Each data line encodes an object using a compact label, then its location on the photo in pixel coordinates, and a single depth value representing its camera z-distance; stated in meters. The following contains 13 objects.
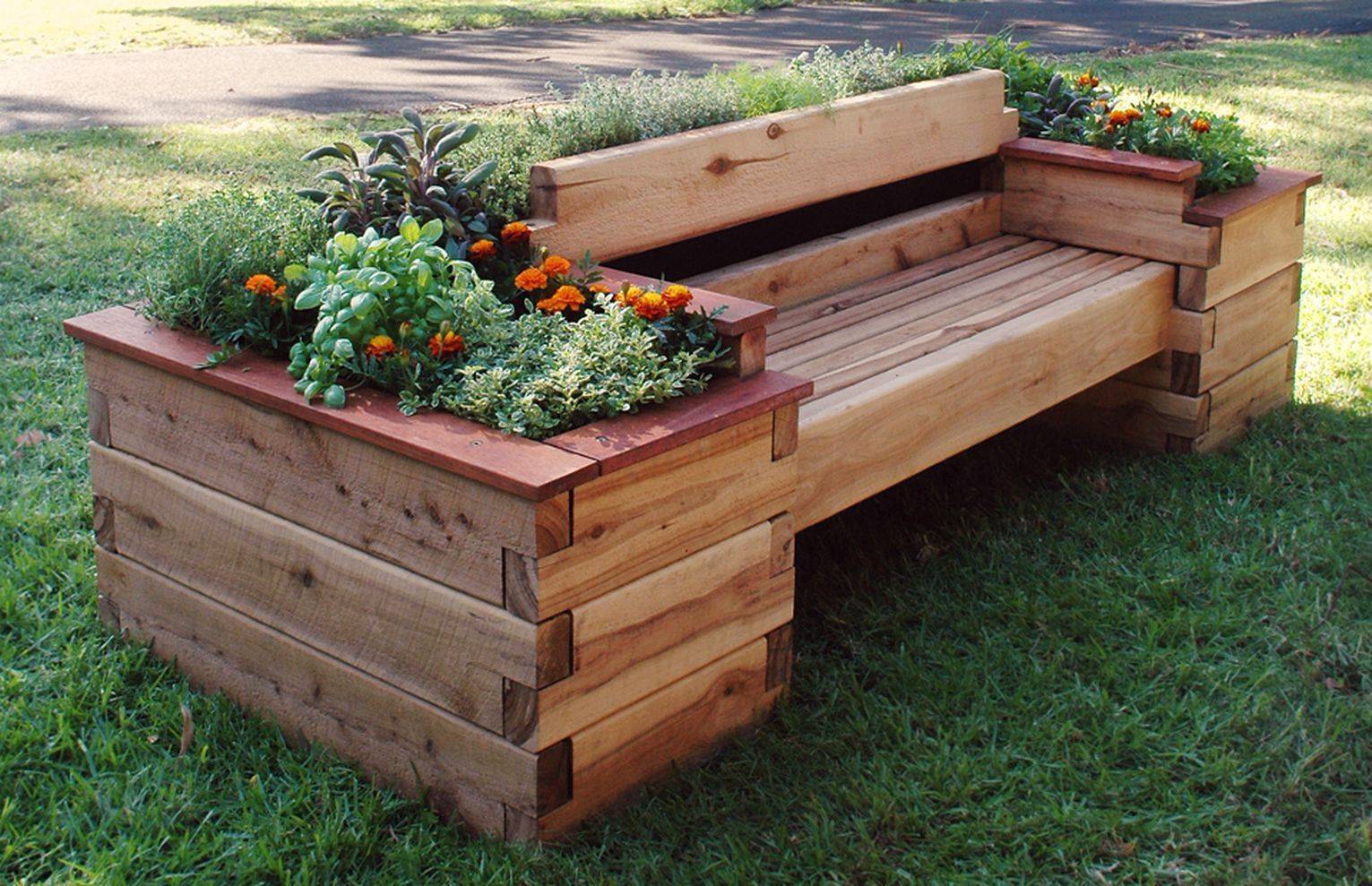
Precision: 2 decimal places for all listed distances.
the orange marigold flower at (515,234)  3.22
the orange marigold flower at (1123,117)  4.60
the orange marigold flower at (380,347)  2.73
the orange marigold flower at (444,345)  2.78
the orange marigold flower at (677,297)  2.87
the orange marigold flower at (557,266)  3.04
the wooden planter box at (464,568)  2.51
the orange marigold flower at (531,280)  3.02
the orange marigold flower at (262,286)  2.86
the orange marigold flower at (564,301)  2.95
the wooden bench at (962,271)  3.44
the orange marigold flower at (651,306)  2.83
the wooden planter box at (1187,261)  4.35
